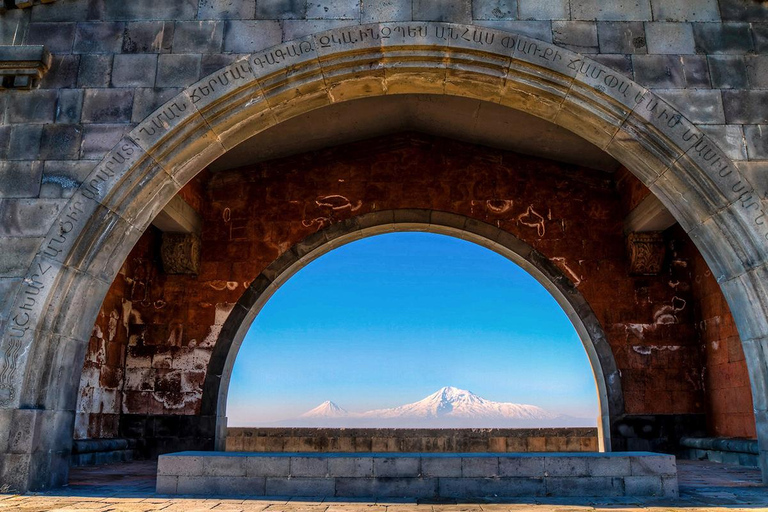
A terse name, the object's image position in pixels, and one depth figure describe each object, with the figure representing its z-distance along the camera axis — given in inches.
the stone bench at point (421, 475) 165.9
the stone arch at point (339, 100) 181.3
